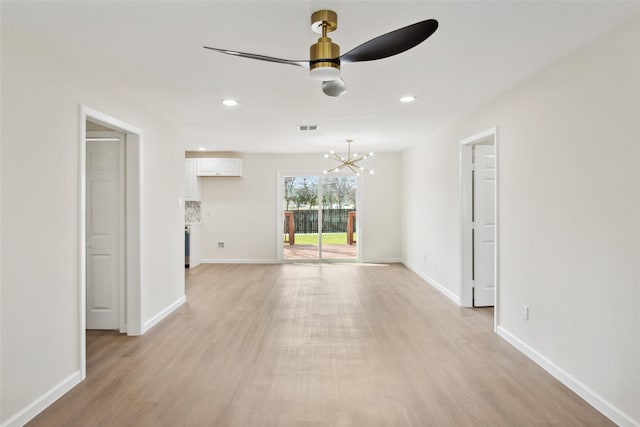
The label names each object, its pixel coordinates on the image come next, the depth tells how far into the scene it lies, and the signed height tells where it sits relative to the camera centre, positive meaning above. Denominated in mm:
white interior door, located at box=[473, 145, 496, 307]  4692 -155
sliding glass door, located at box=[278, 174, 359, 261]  8227 -37
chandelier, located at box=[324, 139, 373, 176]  7864 +982
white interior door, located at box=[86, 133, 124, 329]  3881 -196
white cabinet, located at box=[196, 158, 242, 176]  7859 +935
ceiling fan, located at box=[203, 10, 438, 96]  1598 +755
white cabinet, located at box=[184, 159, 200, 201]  7855 +655
